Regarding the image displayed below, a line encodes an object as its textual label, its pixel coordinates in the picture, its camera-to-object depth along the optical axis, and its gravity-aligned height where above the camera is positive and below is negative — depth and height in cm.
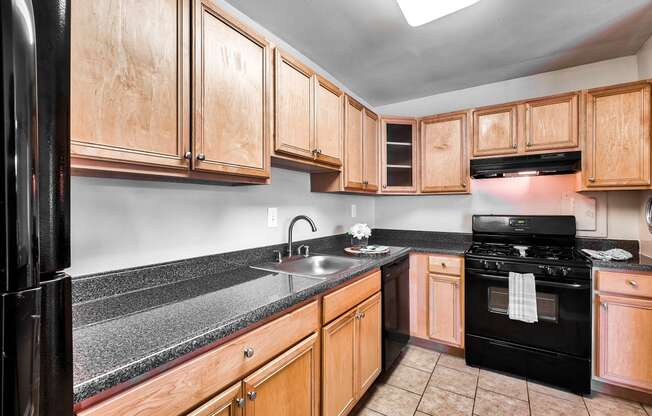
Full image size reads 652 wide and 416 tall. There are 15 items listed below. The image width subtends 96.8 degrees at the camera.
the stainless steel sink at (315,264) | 186 -39
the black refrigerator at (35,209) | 28 +0
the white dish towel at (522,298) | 209 -67
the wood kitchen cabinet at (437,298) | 242 -80
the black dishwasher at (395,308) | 208 -80
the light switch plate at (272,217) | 200 -7
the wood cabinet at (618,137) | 206 +50
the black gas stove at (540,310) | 199 -77
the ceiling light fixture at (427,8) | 145 +103
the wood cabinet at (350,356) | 147 -86
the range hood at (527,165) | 228 +33
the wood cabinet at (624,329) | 186 -82
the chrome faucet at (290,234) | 203 -19
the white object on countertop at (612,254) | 201 -36
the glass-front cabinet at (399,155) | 287 +52
